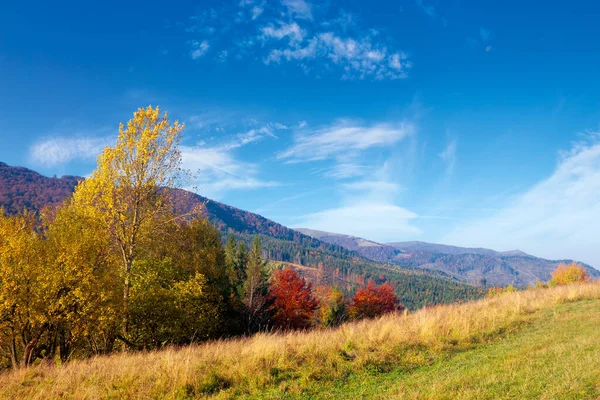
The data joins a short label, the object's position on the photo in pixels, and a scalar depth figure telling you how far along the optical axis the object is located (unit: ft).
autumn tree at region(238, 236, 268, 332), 148.36
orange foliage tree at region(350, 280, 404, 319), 247.29
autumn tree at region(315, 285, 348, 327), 212.60
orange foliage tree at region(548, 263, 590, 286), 289.66
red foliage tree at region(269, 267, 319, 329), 184.75
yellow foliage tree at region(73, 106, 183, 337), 57.16
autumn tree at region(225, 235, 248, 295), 182.14
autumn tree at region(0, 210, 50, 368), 46.42
